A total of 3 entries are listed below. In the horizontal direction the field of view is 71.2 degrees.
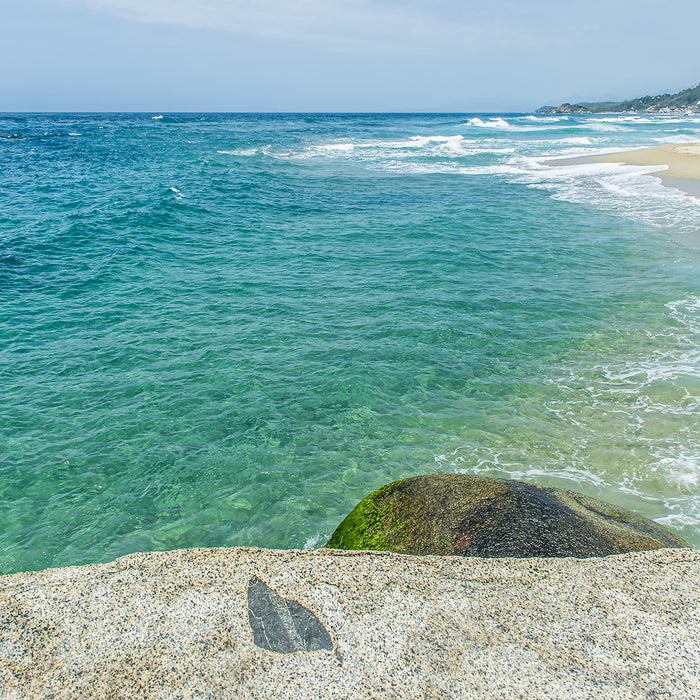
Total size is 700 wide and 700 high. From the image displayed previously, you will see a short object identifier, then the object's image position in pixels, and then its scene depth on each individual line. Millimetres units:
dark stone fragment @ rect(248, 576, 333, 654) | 2791
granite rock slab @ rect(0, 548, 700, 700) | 2570
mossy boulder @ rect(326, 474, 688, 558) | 3785
